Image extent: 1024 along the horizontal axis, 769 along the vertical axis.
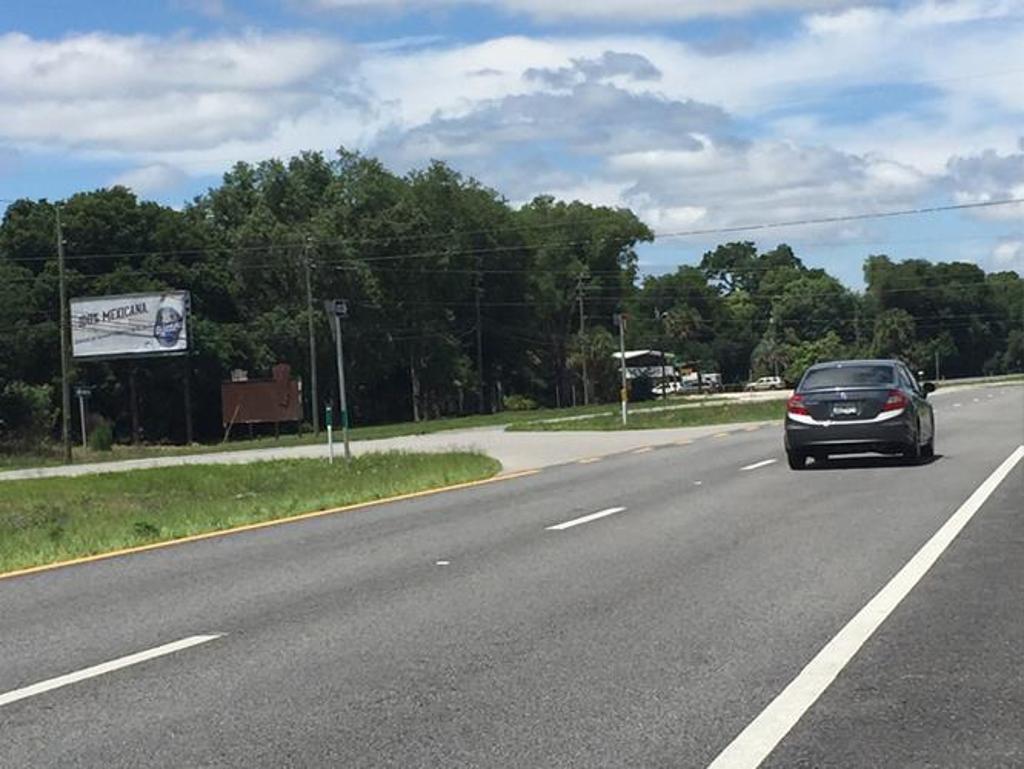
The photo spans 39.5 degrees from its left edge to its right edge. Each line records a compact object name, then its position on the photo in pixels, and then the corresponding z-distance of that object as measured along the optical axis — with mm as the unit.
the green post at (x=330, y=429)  29931
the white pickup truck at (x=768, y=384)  124050
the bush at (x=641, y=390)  102812
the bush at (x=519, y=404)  98000
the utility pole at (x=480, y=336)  101188
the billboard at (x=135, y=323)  67312
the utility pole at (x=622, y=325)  44984
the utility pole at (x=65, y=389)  51875
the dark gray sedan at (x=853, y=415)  20391
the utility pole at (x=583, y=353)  106000
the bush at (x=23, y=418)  59188
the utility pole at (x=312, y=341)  71125
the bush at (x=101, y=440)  61125
